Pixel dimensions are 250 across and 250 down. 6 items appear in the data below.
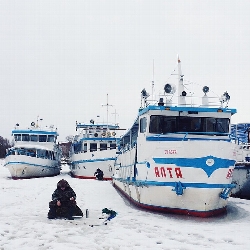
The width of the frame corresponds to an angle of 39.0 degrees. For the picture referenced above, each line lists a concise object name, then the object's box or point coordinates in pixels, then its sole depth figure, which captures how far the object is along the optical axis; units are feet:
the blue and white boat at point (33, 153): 111.04
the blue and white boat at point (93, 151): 102.22
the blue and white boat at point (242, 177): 59.12
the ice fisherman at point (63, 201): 35.17
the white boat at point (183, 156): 37.19
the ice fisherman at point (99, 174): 98.27
